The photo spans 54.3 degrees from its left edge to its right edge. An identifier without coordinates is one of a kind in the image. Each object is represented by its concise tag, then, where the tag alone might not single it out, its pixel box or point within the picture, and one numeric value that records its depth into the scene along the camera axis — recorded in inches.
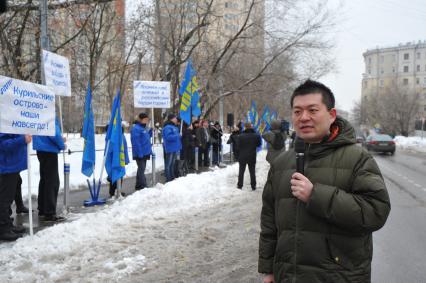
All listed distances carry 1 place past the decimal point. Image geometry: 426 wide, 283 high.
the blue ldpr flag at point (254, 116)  921.8
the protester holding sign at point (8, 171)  252.5
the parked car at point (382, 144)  1224.2
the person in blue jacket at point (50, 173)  297.7
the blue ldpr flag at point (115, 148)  380.2
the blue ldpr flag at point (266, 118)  1172.0
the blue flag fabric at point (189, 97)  565.3
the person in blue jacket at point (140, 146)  437.7
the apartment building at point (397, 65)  4357.8
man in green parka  87.8
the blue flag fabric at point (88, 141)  354.3
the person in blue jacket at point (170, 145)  499.2
